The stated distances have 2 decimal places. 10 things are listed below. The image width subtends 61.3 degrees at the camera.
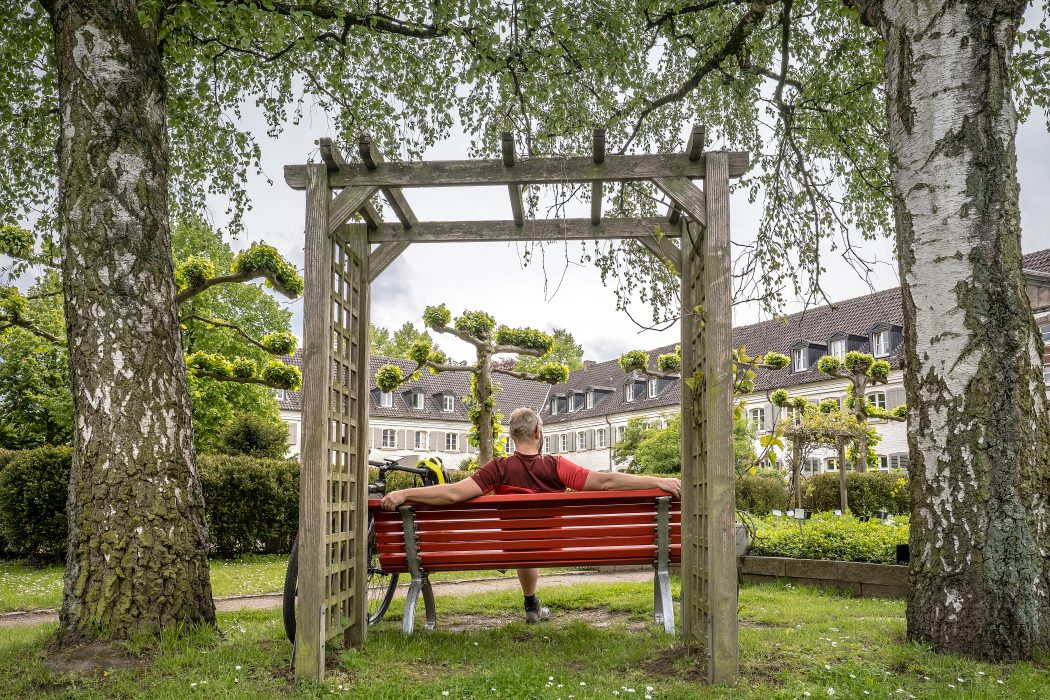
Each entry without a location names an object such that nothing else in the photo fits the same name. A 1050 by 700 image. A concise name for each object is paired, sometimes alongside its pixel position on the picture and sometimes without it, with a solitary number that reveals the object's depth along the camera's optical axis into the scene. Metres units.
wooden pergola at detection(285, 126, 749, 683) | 4.36
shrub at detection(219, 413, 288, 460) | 18.89
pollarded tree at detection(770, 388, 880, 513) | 19.69
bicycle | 6.00
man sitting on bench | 5.62
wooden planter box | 7.33
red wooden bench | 5.53
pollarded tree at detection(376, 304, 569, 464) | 15.27
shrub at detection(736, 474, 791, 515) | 19.50
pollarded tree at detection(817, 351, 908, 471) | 19.98
